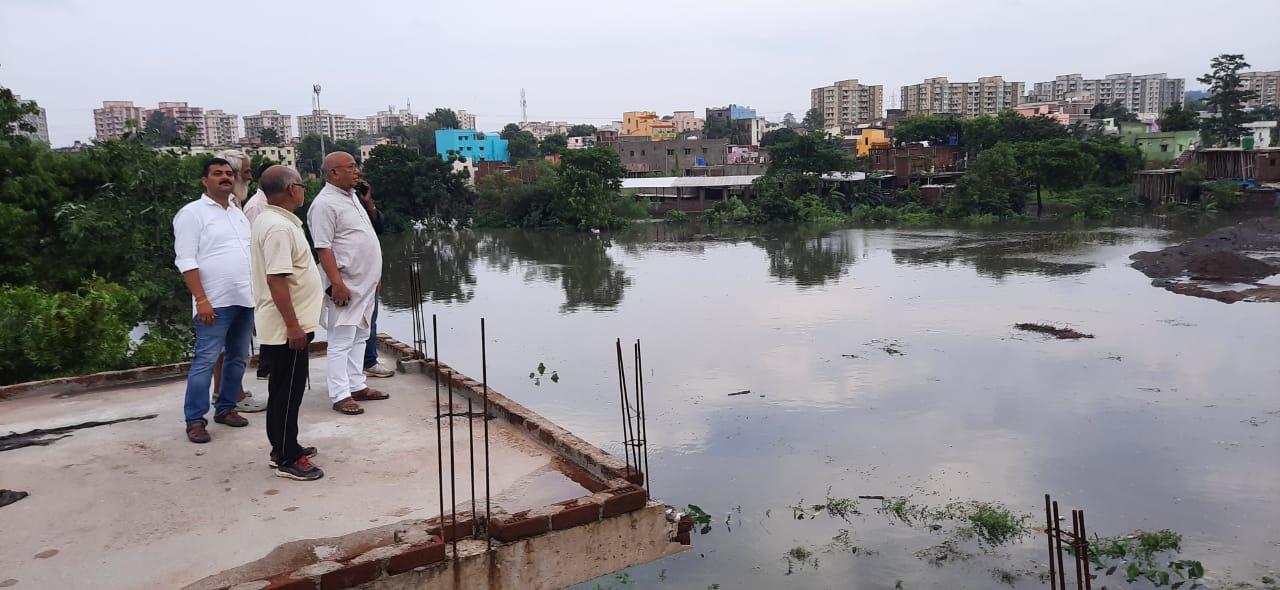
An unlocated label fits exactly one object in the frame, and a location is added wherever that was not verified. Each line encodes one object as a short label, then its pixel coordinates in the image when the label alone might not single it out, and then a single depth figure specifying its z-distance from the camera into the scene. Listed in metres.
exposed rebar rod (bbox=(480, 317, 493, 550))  2.59
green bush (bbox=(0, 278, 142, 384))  5.48
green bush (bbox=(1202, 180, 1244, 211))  27.14
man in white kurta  3.87
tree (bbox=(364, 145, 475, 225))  28.98
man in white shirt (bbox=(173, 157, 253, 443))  3.60
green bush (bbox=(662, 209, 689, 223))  31.80
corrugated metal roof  32.62
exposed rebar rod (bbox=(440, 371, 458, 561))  2.53
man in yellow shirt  3.04
